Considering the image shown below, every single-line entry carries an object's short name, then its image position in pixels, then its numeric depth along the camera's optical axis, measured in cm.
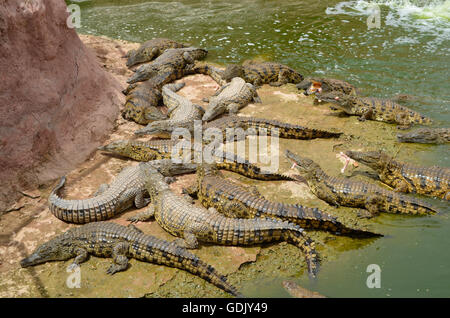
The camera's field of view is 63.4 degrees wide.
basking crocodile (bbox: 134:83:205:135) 716
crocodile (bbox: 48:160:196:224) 513
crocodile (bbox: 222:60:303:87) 914
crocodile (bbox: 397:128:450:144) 666
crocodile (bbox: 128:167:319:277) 459
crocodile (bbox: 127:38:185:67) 1034
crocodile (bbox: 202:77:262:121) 784
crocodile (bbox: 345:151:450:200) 542
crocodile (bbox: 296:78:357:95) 853
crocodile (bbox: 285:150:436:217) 508
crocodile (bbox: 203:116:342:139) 689
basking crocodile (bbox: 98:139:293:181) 650
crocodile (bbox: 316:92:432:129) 741
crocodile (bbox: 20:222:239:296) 438
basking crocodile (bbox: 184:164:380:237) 481
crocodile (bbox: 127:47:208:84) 938
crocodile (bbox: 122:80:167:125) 761
